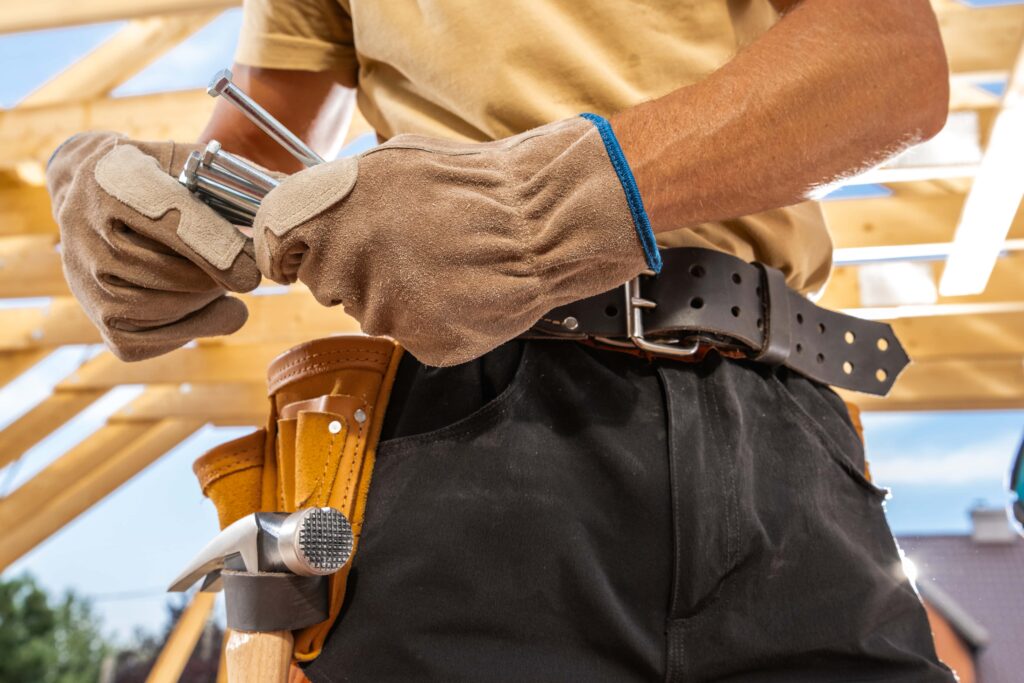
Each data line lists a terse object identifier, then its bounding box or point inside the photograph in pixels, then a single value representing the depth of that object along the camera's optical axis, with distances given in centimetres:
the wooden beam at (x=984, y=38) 253
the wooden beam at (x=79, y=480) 582
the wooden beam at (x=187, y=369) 508
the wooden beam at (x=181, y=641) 630
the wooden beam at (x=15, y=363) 493
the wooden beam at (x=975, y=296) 391
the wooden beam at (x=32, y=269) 377
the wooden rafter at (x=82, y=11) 270
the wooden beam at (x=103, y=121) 329
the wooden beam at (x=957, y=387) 536
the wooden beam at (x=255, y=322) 446
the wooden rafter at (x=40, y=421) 544
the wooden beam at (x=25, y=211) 362
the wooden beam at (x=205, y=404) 568
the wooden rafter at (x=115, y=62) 345
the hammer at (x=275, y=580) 73
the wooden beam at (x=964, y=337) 462
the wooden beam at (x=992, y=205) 261
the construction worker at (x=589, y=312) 66
